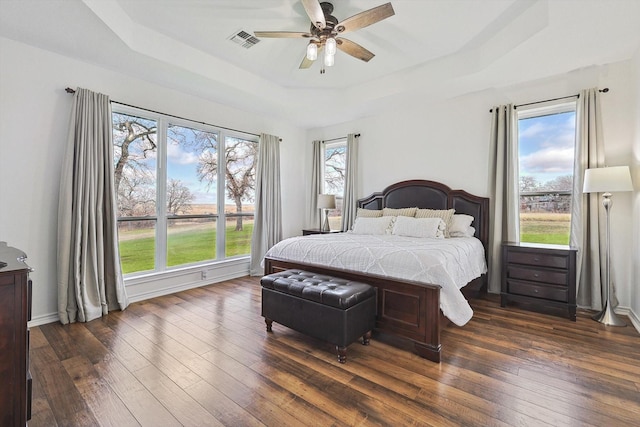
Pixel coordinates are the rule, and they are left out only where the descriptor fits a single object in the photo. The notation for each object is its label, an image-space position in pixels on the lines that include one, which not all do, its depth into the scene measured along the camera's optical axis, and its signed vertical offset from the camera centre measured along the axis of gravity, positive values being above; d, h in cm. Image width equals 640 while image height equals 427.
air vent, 324 +199
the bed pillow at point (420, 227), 367 -18
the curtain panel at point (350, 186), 523 +49
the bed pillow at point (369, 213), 465 +0
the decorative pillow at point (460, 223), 385 -12
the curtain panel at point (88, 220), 303 -11
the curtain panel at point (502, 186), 382 +39
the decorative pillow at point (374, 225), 411 -18
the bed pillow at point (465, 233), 382 -25
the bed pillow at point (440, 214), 400 +0
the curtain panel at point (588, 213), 326 +3
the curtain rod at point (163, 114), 312 +133
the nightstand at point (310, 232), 513 -35
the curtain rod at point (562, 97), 330 +145
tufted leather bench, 222 -77
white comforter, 234 -42
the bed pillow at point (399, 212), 434 +2
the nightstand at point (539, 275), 308 -68
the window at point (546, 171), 365 +58
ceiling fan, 239 +169
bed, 229 -62
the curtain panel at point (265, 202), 509 +17
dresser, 121 -58
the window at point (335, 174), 573 +79
